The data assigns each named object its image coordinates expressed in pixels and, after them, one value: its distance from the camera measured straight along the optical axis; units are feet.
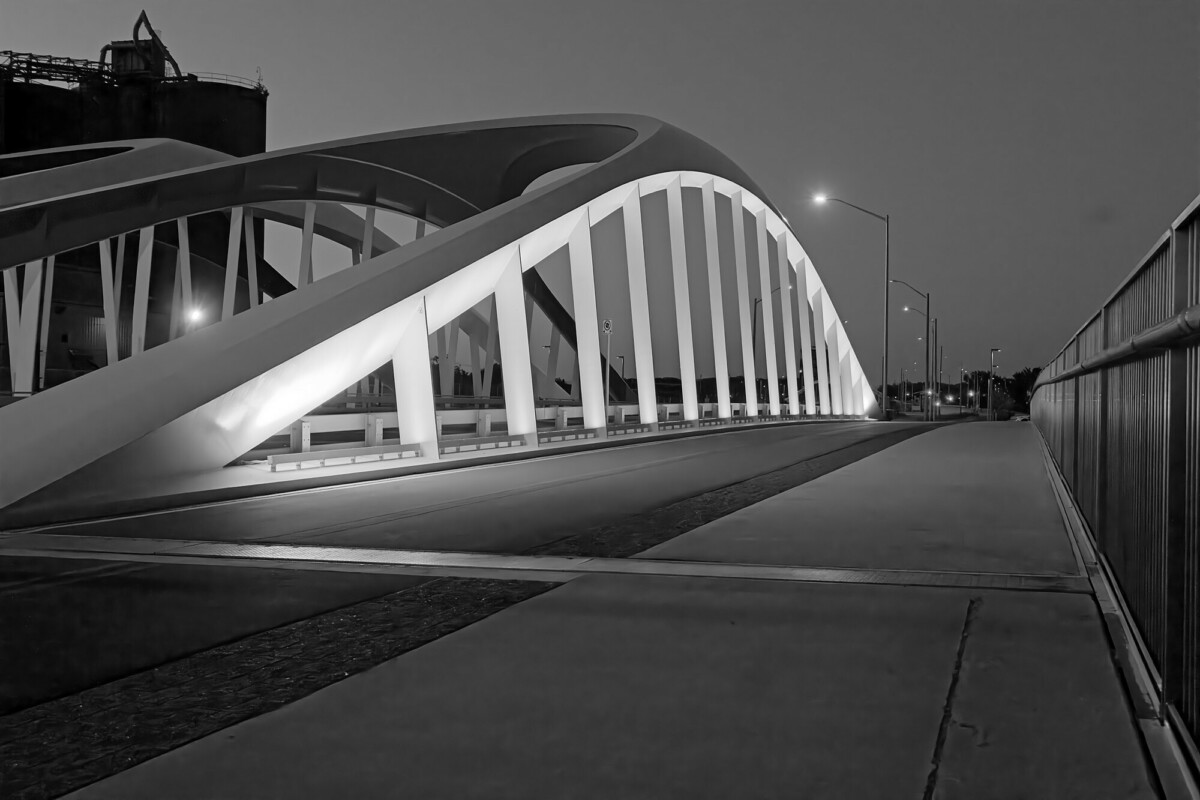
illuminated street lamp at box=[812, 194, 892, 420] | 154.30
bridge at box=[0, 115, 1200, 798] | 12.06
